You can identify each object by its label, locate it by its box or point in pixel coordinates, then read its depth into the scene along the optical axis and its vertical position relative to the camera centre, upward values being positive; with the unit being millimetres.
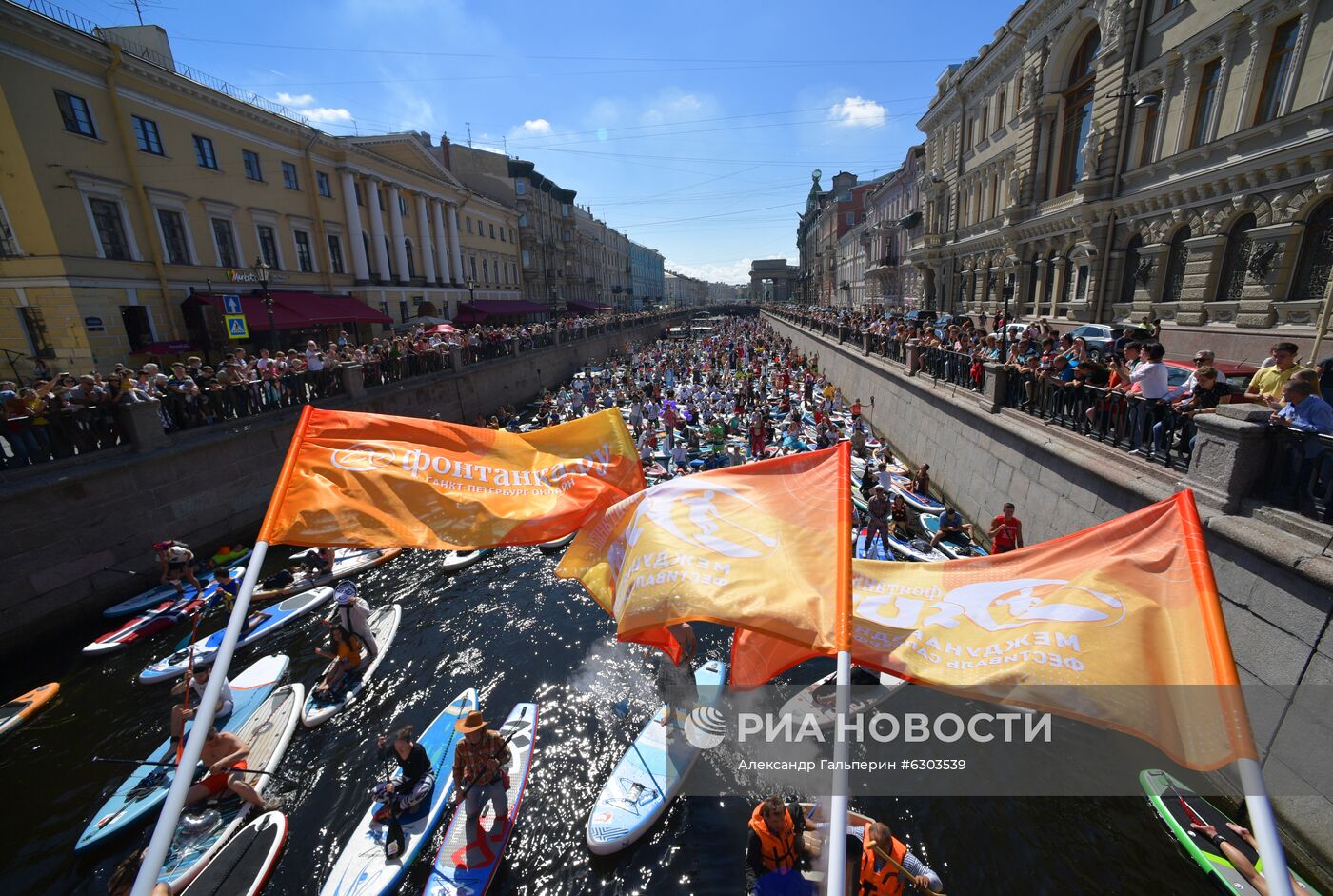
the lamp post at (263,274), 16328 +1473
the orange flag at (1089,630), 2764 -1952
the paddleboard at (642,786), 6645 -6086
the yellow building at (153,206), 16828 +4700
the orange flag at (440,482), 4230 -1401
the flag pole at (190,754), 2357 -2047
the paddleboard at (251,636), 9406 -5795
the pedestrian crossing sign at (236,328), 16766 -71
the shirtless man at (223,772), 6926 -5612
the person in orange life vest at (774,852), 5164 -5101
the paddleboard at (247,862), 6012 -5998
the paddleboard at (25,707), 8336 -5745
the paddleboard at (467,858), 6051 -6067
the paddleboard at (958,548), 12281 -5548
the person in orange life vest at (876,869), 5039 -5154
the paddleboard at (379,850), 6066 -6058
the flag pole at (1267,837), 2016 -2049
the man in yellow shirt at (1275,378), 6832 -1195
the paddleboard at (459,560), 13127 -5790
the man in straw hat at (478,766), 6293 -5073
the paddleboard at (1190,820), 5590 -5834
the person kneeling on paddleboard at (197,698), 6887 -5103
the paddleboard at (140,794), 6684 -5872
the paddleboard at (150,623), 10047 -5555
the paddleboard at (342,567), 11945 -5727
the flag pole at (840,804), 2371 -2282
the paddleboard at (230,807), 6297 -5984
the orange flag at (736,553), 3549 -1779
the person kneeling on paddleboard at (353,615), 9358 -4990
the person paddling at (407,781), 6637 -5632
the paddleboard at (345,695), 8500 -5940
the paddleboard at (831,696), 8062 -5821
